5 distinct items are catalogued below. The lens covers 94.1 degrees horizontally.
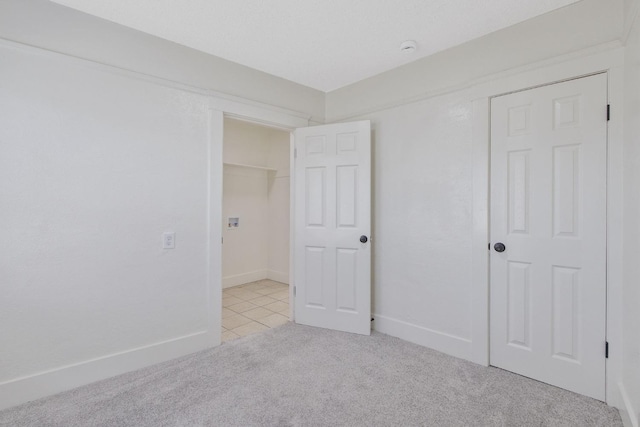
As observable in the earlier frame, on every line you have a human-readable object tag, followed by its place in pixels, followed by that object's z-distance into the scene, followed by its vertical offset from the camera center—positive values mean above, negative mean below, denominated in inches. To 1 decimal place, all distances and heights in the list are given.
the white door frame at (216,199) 101.5 +5.0
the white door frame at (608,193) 70.7 +6.3
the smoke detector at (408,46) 92.9 +53.5
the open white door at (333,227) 113.9 -5.0
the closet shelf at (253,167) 179.3 +29.9
